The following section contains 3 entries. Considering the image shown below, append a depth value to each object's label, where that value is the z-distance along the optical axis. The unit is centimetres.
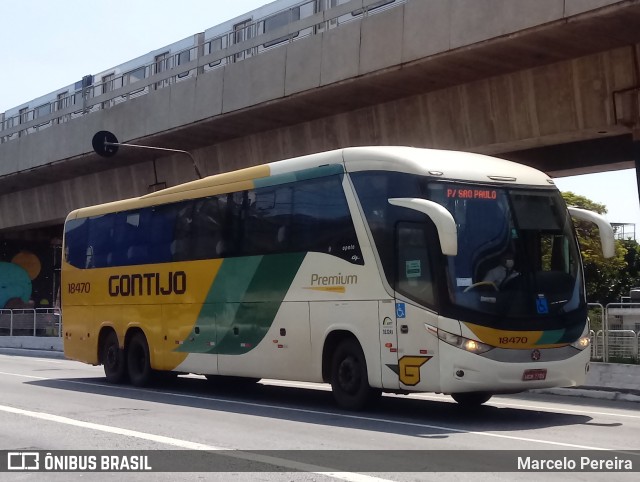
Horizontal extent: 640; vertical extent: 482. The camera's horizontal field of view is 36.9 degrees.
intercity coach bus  1215
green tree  6398
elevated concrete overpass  1878
